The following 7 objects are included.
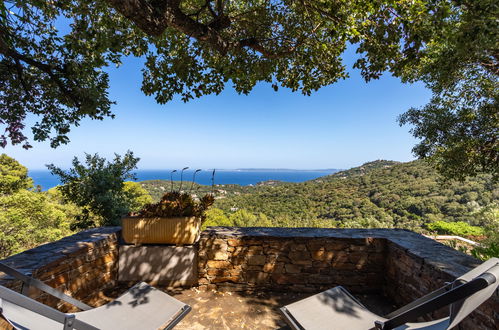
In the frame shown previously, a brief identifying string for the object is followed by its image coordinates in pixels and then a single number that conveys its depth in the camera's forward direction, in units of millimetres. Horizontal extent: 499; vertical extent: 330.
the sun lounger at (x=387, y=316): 1043
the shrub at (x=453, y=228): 11430
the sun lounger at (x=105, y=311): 1014
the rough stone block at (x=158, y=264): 2879
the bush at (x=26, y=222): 8102
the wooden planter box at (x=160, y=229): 2830
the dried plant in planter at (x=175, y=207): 2846
